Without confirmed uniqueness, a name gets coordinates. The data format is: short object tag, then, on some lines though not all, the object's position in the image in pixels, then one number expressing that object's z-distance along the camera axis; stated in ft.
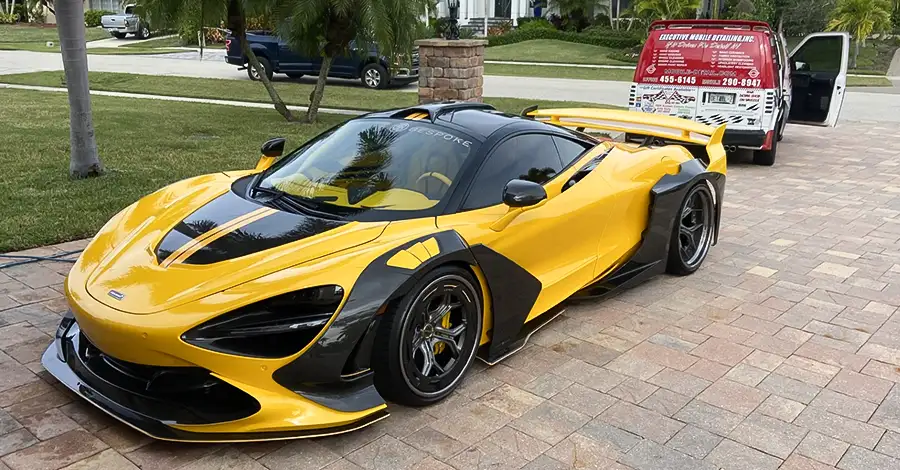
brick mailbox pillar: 34.24
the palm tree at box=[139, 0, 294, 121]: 36.11
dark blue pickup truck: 64.39
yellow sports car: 9.81
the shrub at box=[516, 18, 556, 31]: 125.59
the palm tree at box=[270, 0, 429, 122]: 36.94
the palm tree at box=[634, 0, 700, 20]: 97.19
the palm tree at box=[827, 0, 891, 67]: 96.07
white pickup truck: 123.44
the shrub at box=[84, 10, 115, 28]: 149.28
